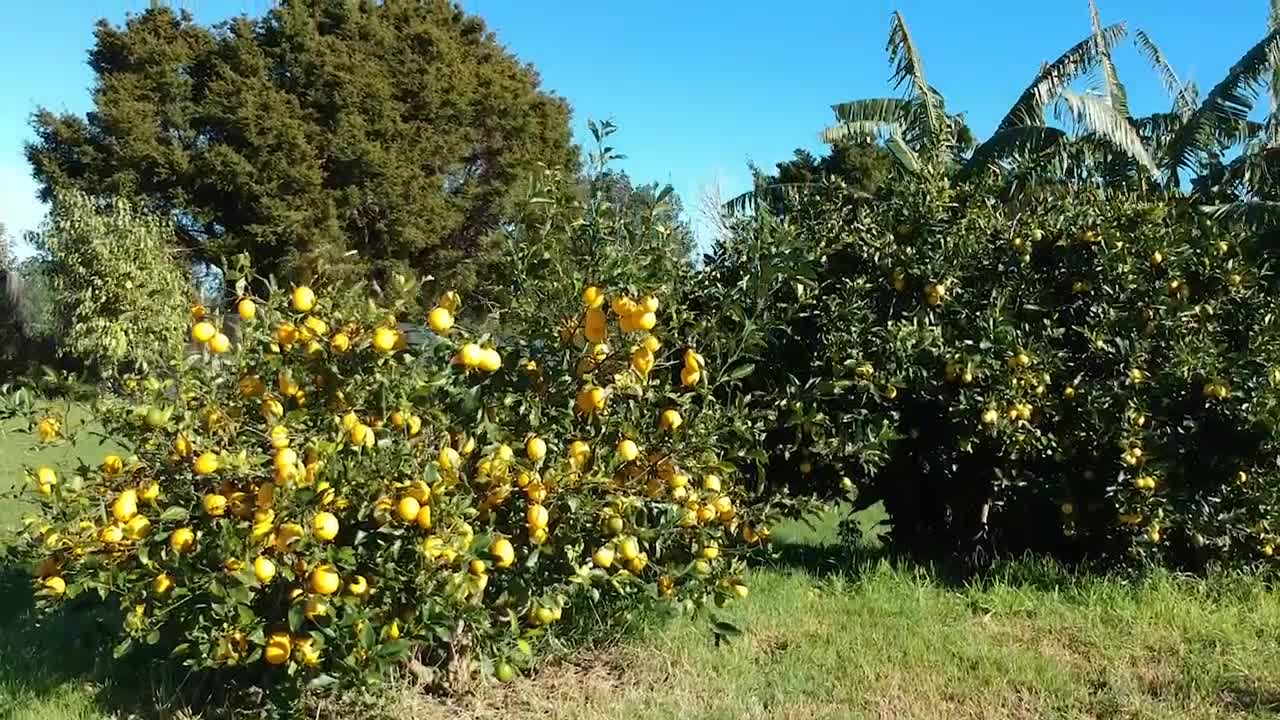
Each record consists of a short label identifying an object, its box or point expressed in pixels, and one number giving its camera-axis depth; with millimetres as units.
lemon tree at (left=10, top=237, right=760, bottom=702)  2762
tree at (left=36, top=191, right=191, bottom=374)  17656
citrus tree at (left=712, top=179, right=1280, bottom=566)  4246
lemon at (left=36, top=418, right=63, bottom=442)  3111
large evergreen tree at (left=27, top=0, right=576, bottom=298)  23250
